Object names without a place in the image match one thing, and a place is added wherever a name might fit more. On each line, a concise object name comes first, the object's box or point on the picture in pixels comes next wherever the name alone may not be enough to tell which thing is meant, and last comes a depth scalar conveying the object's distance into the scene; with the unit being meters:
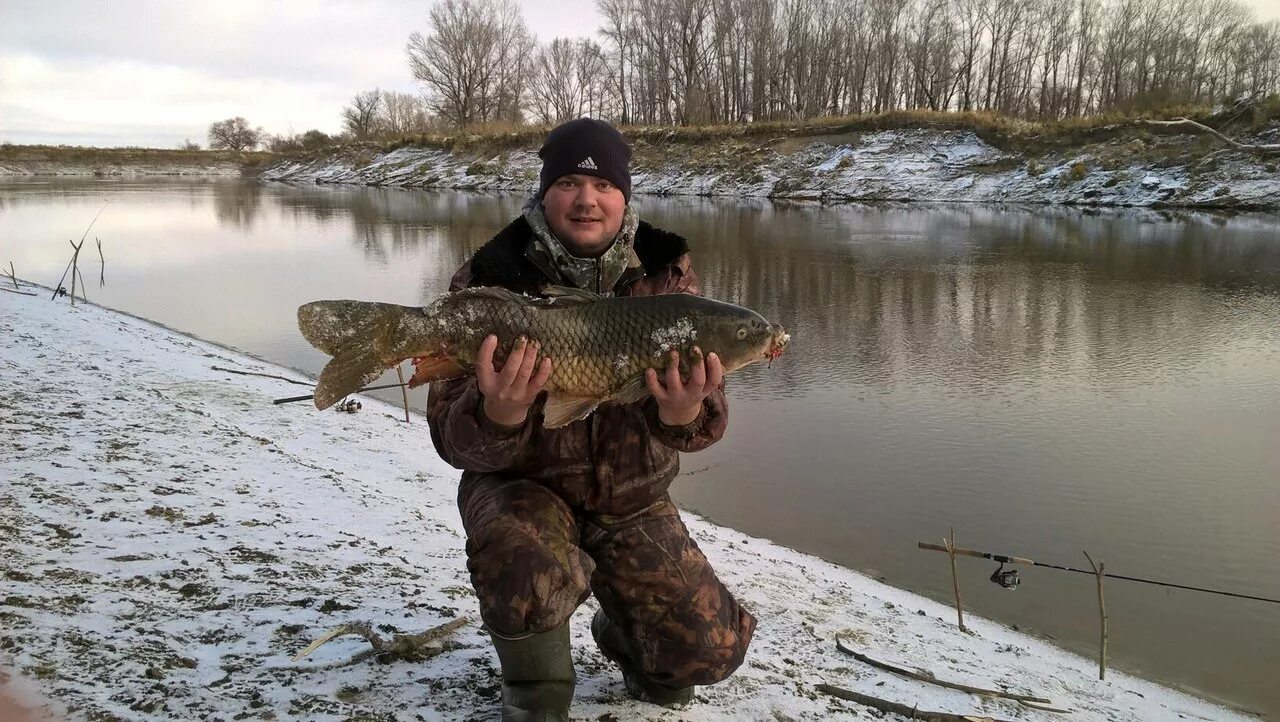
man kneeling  2.20
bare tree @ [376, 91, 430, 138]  74.12
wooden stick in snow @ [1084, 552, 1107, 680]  3.29
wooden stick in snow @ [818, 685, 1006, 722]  2.57
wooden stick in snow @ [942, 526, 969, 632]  3.58
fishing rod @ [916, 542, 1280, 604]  3.67
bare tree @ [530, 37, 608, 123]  61.53
